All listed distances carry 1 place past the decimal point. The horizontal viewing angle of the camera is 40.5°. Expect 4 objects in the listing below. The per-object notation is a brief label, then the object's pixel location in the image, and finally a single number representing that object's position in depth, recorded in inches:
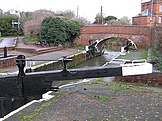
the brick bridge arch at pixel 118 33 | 1066.1
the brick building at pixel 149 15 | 1646.4
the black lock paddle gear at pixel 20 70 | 140.5
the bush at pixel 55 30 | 953.5
